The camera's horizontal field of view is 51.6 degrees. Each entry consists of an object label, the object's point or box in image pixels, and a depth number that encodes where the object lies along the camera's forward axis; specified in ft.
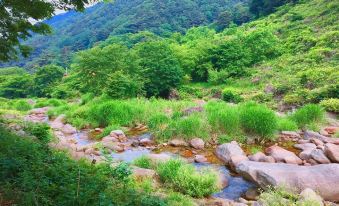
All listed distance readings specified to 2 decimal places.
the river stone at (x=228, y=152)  38.45
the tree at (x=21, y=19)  25.49
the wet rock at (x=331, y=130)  49.85
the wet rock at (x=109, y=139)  49.26
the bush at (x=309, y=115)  51.70
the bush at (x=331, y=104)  59.98
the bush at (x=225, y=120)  47.75
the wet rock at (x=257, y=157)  37.08
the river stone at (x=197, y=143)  45.14
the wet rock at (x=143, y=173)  30.38
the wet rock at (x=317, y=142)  43.68
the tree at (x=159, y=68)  95.96
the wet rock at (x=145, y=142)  48.11
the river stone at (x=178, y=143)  46.50
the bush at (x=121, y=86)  81.25
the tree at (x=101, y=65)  93.71
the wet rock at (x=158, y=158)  35.26
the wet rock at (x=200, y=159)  39.70
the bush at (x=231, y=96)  81.51
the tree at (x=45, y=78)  169.37
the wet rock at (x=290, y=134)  47.73
